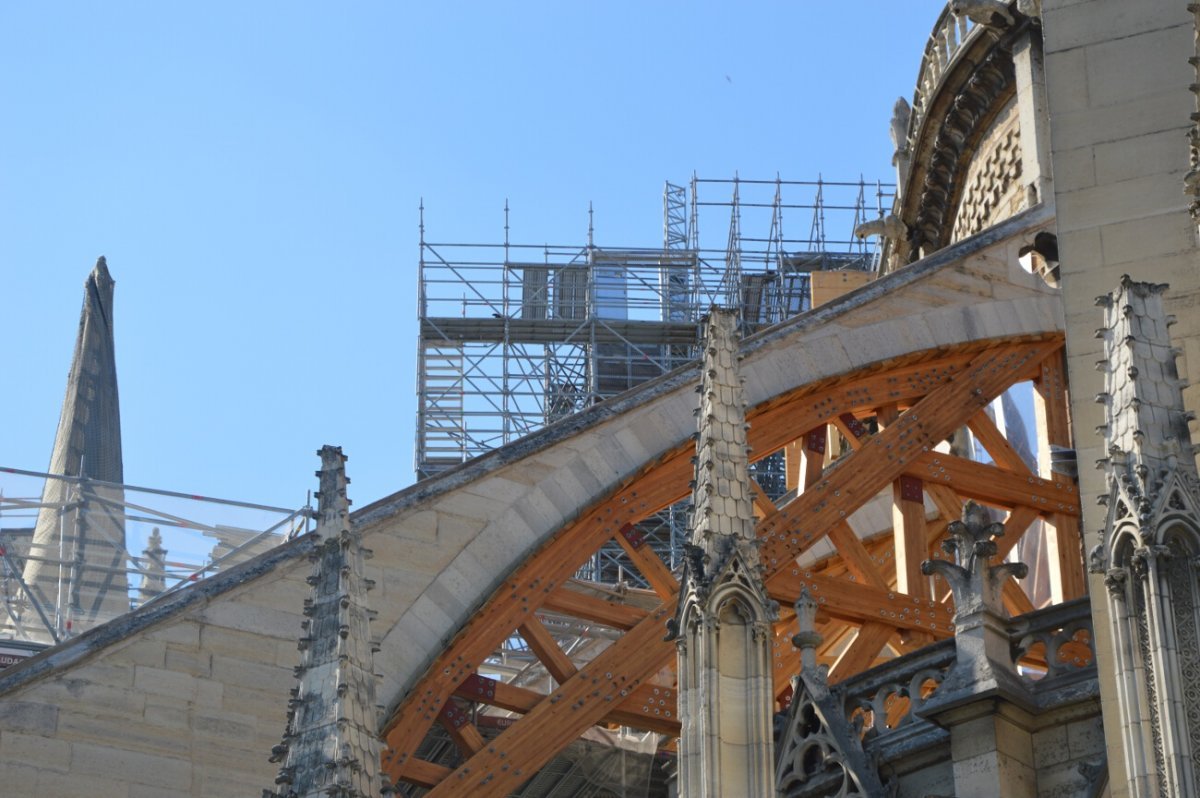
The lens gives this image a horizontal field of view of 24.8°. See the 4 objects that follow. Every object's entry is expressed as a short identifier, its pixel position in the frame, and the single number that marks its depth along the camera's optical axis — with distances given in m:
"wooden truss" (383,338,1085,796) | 18.02
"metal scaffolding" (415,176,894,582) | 34.59
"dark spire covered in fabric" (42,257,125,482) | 34.06
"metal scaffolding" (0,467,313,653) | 24.28
